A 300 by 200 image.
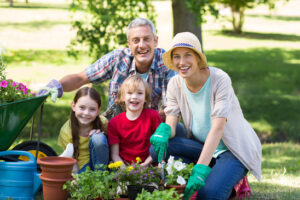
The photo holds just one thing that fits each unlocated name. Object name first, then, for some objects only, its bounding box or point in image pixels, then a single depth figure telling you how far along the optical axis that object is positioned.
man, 3.83
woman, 3.12
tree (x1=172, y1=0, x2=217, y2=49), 8.74
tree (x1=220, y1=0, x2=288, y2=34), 20.08
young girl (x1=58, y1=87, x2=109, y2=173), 3.60
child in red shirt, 3.59
